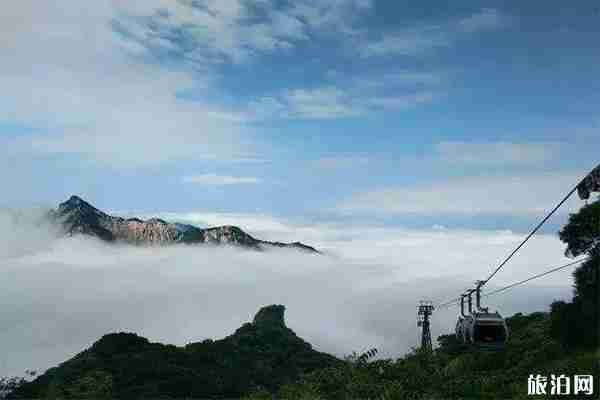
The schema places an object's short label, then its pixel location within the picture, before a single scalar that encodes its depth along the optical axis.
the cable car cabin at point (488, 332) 32.50
